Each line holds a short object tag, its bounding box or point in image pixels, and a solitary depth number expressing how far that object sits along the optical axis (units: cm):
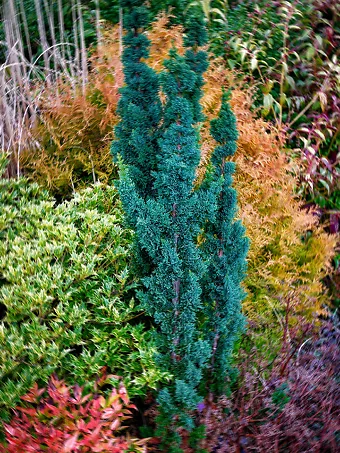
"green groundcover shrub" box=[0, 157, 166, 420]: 226
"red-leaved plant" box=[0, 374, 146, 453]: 188
